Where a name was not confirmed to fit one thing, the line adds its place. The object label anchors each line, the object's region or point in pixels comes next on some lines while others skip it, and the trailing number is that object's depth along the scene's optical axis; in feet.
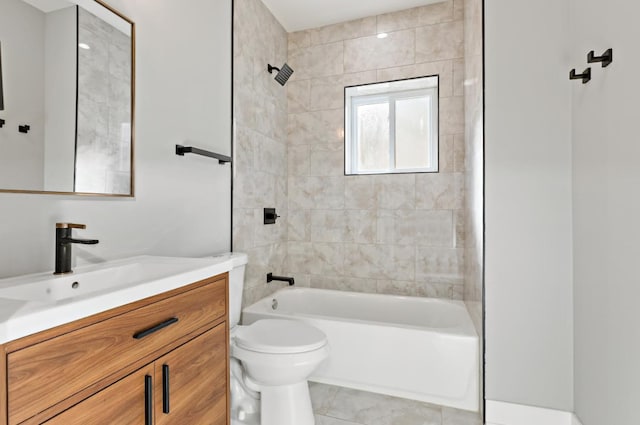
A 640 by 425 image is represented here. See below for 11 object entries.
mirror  3.46
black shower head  8.65
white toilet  5.07
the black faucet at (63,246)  3.56
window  9.32
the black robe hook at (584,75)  4.35
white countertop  2.01
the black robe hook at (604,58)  3.75
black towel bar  5.68
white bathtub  5.94
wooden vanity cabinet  2.09
